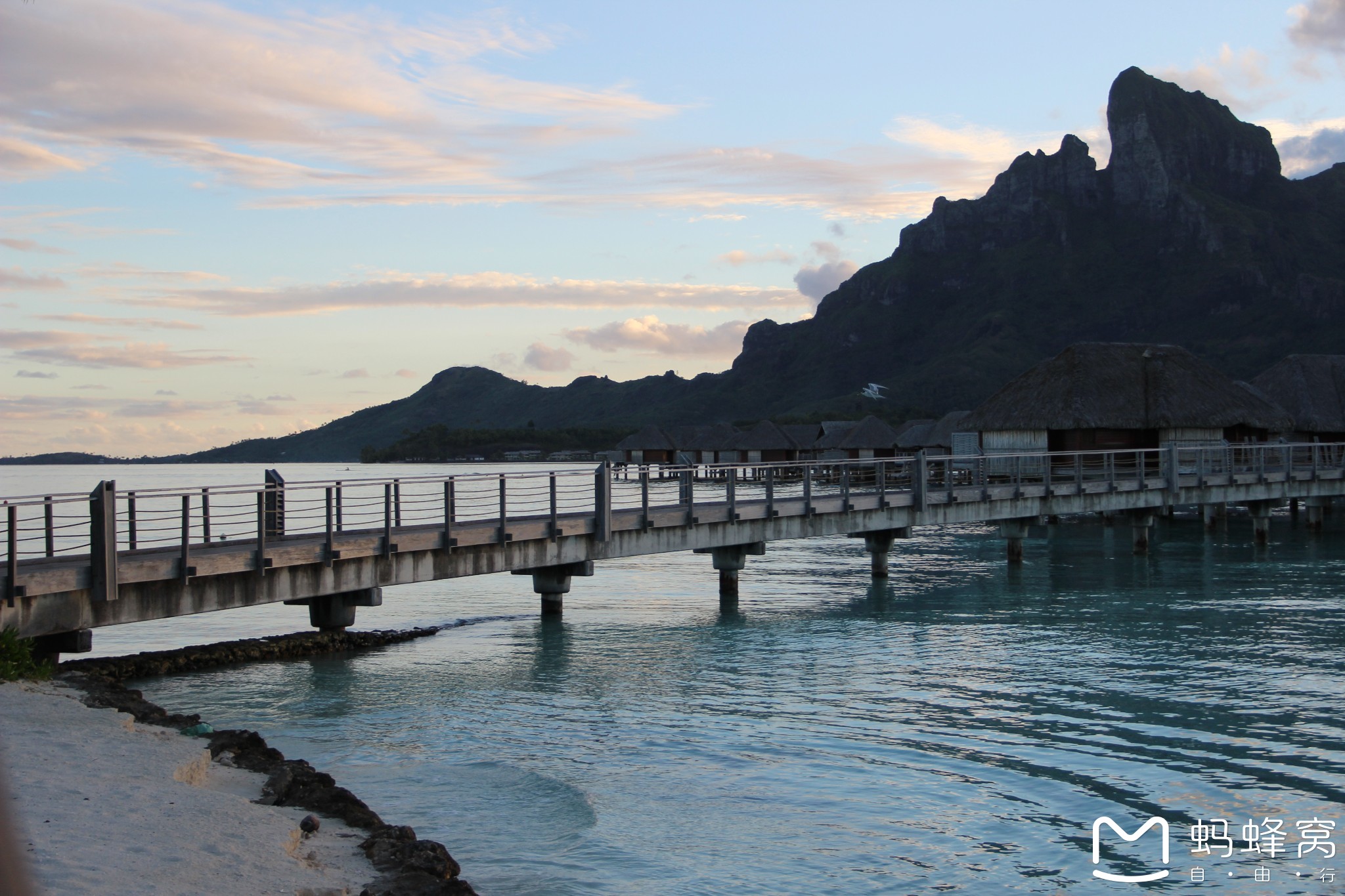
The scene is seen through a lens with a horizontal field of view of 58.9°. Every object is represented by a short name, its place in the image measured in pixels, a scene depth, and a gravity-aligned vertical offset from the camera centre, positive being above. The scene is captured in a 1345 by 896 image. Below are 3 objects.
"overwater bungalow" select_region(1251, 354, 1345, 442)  58.19 +3.24
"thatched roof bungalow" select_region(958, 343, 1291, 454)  46.94 +2.15
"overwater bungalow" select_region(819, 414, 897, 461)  91.44 +1.63
